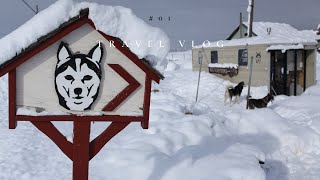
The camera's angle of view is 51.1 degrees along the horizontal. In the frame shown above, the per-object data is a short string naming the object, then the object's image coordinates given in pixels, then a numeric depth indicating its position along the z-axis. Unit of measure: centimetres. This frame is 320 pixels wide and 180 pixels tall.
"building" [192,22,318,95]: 1664
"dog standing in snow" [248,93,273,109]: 1300
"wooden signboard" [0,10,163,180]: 320
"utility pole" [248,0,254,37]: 2397
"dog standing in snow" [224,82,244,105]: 1470
